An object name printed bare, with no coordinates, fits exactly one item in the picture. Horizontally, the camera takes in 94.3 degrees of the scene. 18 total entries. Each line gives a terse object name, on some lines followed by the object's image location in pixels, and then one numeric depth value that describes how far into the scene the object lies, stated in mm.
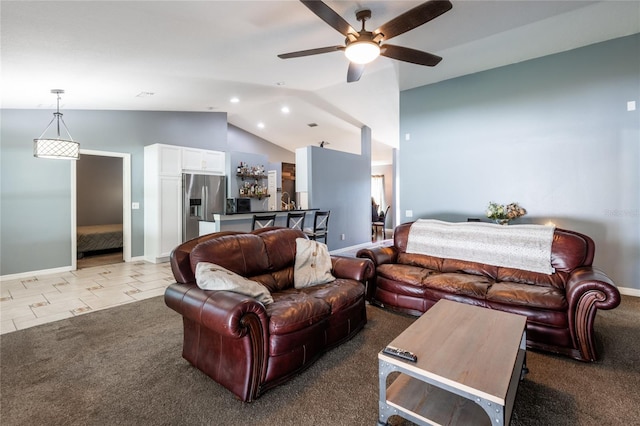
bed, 6020
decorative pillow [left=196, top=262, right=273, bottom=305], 1953
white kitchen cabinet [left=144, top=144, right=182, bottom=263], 5777
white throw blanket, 2910
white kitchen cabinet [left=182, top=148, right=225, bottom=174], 6268
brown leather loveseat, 1784
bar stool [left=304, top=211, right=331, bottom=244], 5746
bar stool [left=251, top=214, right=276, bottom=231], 4829
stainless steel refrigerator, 6148
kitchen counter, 4715
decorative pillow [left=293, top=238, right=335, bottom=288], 2748
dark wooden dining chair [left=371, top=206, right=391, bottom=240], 9635
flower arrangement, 3943
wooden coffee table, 1313
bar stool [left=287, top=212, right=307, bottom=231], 5316
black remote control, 1473
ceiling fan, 2189
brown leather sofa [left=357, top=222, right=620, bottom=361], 2193
